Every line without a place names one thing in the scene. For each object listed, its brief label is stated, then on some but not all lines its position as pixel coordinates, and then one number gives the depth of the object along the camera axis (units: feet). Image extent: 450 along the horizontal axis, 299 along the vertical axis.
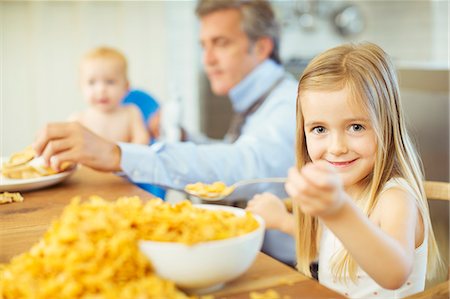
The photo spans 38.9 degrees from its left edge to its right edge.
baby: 9.95
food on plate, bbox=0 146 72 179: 5.12
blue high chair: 10.00
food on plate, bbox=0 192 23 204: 4.68
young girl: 3.89
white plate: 4.94
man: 5.29
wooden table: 2.74
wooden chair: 3.22
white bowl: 2.51
